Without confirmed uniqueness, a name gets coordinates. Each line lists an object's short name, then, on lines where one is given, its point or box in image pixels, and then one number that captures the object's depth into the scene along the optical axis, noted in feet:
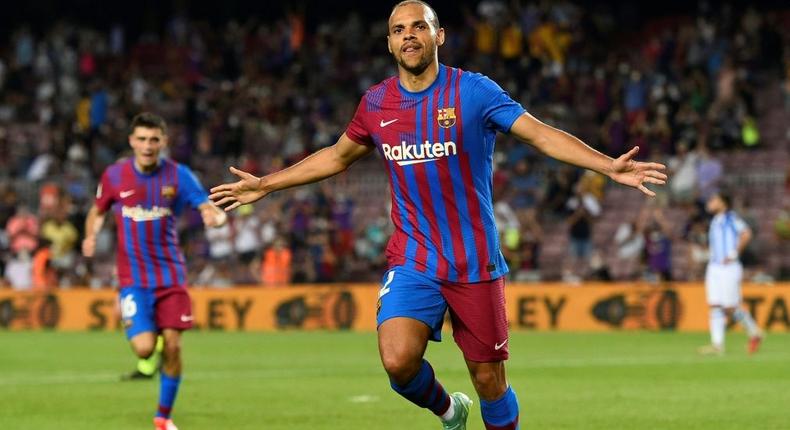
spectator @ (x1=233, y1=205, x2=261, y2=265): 97.50
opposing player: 63.77
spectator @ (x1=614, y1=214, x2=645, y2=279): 89.56
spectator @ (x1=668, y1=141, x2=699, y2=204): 91.30
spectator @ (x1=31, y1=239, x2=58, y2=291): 97.50
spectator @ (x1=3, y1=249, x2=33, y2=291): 97.76
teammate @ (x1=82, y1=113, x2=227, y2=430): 39.58
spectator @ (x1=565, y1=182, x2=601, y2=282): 90.07
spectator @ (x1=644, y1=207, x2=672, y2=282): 85.97
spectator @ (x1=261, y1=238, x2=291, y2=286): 93.09
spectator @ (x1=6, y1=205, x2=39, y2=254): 97.86
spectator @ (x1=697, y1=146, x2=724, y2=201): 89.66
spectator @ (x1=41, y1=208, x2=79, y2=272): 98.17
